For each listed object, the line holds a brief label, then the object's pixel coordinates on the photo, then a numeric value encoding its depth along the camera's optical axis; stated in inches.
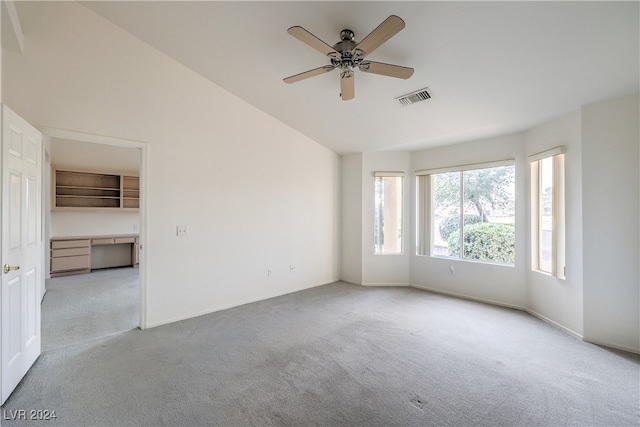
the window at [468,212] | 173.6
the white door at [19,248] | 84.5
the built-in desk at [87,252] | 230.5
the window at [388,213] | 217.0
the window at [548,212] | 140.2
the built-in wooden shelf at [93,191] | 243.9
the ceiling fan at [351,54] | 80.6
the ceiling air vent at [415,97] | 133.2
